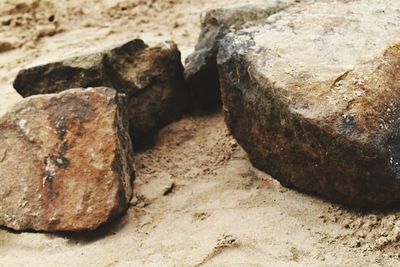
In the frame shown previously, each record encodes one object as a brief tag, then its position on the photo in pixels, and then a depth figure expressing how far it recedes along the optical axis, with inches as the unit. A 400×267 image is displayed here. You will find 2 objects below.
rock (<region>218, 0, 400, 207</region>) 88.4
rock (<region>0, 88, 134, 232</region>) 97.8
